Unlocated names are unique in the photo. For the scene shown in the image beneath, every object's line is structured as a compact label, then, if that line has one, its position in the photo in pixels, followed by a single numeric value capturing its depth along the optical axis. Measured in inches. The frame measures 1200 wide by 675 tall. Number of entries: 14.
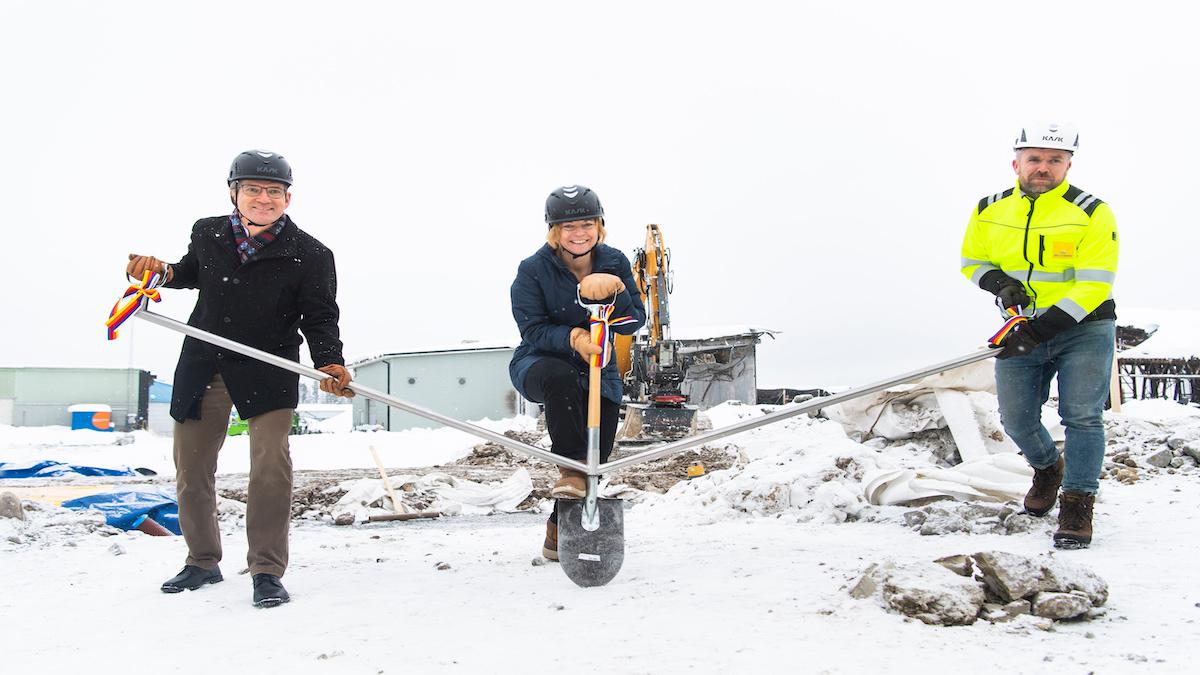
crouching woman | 138.9
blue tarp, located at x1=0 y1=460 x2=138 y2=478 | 467.2
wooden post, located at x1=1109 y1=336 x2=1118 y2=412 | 341.4
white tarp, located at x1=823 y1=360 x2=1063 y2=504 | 174.9
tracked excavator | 655.1
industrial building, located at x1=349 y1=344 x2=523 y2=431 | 1140.5
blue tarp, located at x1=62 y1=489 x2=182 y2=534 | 207.3
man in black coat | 124.3
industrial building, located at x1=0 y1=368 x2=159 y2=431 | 1171.3
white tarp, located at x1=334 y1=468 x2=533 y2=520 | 279.9
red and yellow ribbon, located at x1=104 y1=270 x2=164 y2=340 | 124.3
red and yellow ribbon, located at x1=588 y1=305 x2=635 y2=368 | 130.0
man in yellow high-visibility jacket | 134.5
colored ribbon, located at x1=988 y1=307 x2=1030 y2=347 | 138.6
